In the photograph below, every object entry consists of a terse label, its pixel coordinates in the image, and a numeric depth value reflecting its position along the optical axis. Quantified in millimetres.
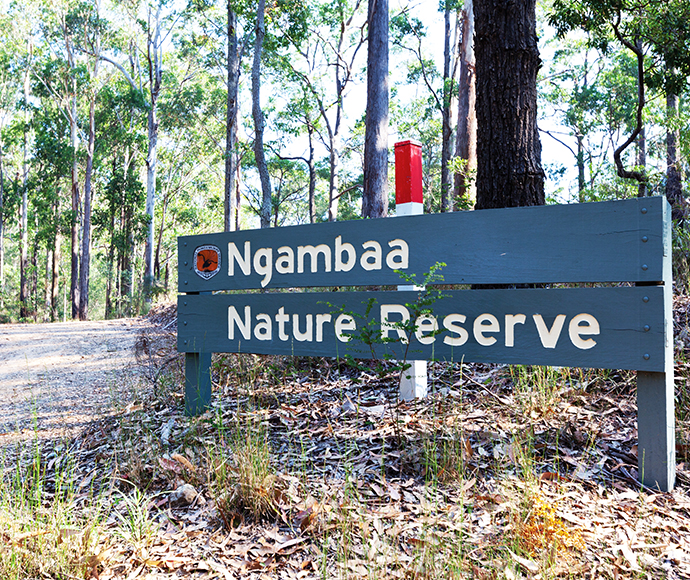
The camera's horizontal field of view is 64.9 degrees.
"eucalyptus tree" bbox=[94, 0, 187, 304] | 22766
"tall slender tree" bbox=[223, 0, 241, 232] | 14828
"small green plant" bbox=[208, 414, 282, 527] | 2410
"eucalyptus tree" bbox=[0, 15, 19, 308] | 26656
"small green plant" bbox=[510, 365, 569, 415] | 3219
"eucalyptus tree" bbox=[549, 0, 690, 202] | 7602
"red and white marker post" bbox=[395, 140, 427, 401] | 3447
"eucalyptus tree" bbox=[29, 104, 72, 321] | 25641
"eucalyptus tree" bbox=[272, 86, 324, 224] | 23853
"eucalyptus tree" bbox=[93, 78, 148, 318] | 25594
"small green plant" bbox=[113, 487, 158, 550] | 2204
